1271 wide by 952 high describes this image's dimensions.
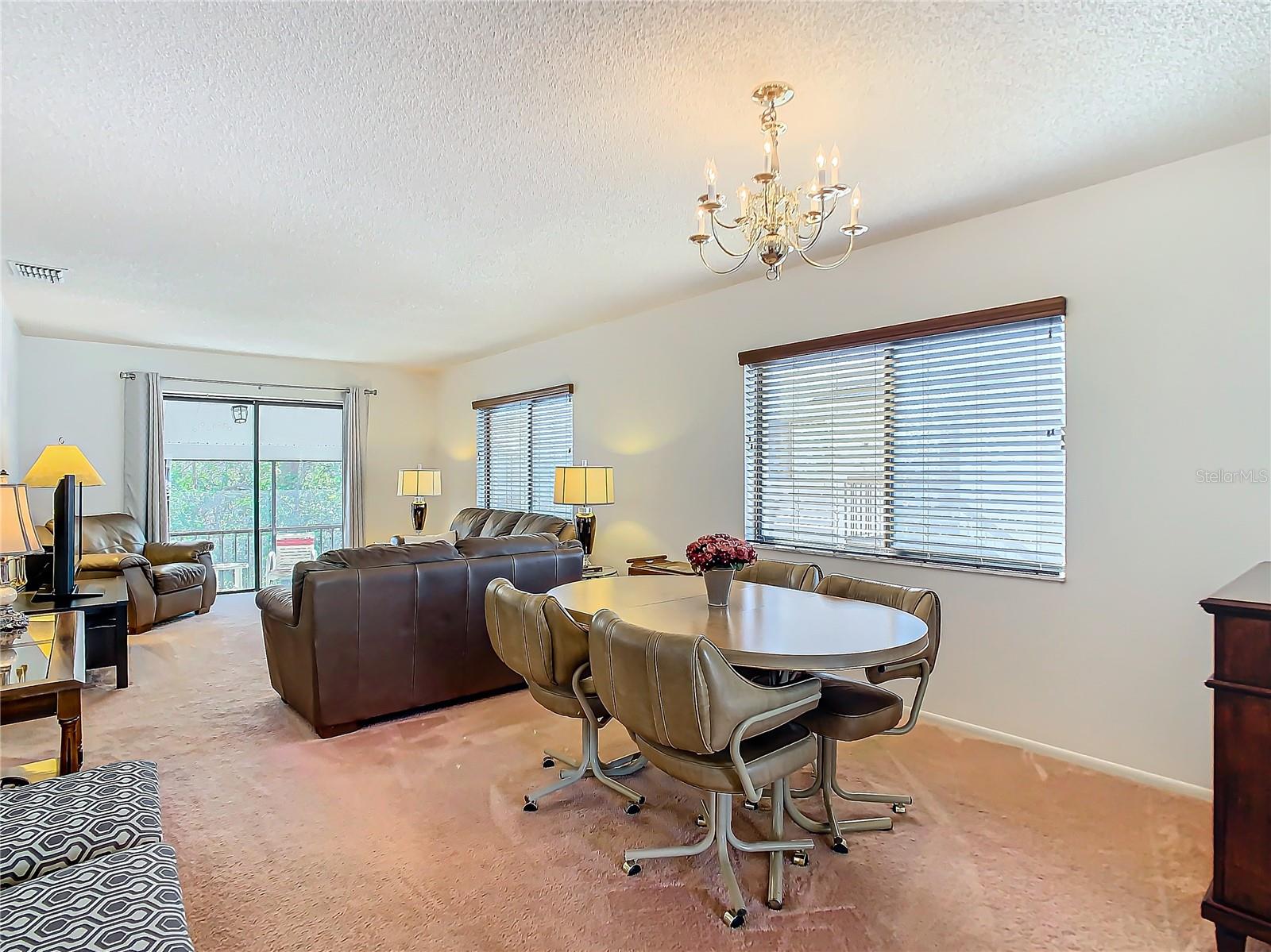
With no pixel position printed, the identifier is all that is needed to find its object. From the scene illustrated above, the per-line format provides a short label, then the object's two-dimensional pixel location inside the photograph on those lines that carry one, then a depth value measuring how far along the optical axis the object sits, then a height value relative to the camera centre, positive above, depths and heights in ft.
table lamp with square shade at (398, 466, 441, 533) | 24.07 -0.33
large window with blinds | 10.27 +0.60
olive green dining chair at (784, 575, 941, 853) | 7.34 -2.58
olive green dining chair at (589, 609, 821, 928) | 5.91 -2.18
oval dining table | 6.21 -1.62
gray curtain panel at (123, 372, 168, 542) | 21.26 +0.61
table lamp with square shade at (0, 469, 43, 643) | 8.08 -0.80
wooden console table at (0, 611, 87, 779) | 6.48 -2.06
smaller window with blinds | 20.48 +0.91
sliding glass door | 22.79 -0.27
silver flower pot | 8.30 -1.34
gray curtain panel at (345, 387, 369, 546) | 25.13 +0.26
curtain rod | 21.17 +3.14
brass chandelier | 6.66 +2.85
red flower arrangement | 8.24 -0.95
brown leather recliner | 16.83 -2.48
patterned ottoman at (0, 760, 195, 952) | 3.95 -2.67
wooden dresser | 5.50 -2.41
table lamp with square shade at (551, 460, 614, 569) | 16.28 -0.27
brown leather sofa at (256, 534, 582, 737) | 10.71 -2.58
